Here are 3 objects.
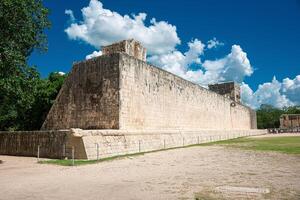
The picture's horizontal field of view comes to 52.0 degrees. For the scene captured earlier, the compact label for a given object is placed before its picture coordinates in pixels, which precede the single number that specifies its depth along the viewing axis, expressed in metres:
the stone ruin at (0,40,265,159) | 11.97
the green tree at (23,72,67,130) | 21.22
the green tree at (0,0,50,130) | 11.02
